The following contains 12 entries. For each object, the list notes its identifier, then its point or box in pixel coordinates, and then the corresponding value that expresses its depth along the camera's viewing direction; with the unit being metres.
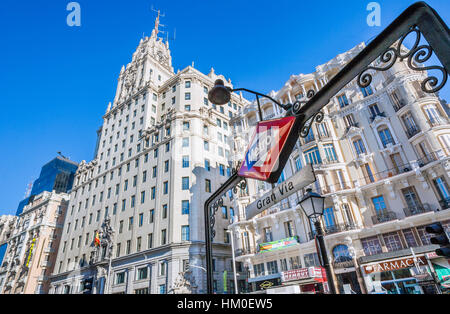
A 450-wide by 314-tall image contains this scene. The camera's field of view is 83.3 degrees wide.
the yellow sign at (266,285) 25.99
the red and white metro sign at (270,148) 4.35
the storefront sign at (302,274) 22.61
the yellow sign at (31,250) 53.00
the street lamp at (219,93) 5.91
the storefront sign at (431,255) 19.36
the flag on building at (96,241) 39.72
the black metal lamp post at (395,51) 2.85
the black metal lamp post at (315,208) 6.25
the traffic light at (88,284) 17.67
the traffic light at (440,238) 6.27
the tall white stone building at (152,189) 33.22
